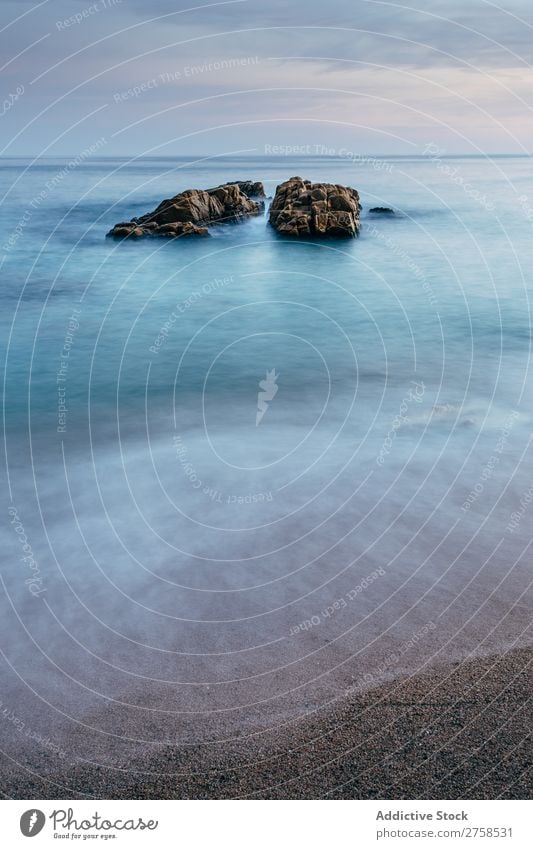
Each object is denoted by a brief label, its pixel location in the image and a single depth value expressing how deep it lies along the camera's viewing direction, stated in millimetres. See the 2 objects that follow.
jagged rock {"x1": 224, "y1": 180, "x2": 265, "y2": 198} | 43031
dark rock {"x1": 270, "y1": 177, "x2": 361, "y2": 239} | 32250
